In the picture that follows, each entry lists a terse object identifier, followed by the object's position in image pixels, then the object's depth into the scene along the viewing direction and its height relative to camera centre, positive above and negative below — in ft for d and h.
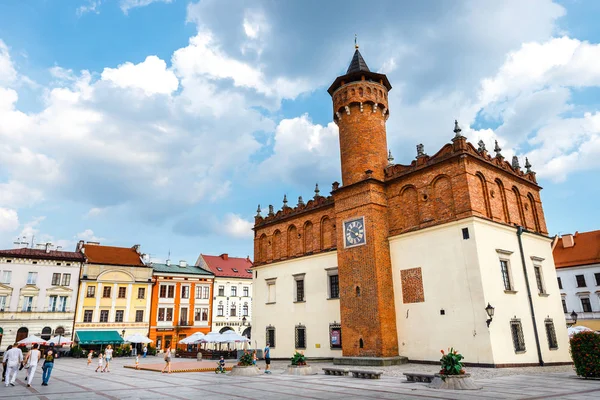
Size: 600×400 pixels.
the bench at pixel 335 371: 60.53 -6.03
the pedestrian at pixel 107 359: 77.63 -4.44
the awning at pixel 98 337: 132.57 -0.62
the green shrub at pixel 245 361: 66.03 -4.55
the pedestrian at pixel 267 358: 67.95 -4.43
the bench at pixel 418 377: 48.57 -5.77
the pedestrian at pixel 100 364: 73.75 -4.91
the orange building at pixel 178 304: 150.30 +10.31
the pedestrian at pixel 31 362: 49.65 -2.93
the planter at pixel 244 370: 64.49 -5.90
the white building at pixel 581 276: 137.39 +15.26
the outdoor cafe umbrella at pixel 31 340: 104.88 -0.80
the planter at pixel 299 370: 63.42 -5.89
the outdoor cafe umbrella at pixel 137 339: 115.45 -1.26
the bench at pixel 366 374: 54.54 -5.93
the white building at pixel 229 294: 165.07 +14.94
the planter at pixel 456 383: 43.96 -5.84
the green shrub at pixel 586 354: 50.11 -3.69
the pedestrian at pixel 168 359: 71.67 -4.26
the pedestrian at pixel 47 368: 51.06 -3.71
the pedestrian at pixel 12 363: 50.06 -2.97
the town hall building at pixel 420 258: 66.90 +12.05
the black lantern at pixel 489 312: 61.31 +1.82
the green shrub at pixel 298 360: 64.64 -4.47
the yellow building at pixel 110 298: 136.77 +12.22
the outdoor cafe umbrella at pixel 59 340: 116.16 -1.20
